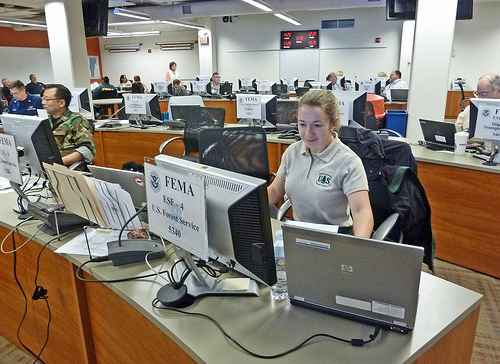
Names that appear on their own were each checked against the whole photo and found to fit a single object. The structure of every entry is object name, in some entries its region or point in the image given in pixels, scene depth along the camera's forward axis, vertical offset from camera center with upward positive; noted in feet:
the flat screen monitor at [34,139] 6.31 -1.05
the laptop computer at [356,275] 3.23 -1.68
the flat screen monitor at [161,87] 29.27 -1.32
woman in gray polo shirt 5.63 -1.50
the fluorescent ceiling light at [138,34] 46.34 +3.79
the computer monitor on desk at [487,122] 8.98 -1.24
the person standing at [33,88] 36.45 -1.61
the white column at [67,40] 20.89 +1.43
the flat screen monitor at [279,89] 28.19 -1.47
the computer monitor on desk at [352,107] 10.45 -1.00
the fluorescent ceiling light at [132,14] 31.65 +4.22
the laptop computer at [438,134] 10.43 -1.73
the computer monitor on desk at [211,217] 3.57 -1.32
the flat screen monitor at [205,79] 32.32 -0.89
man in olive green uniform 9.59 -1.28
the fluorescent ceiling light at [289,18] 34.55 +4.11
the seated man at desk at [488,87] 10.77 -0.57
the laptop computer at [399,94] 22.90 -1.55
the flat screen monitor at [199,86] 31.22 -1.36
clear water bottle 4.22 -2.19
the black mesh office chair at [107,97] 28.31 -1.92
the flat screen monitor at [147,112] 15.84 -1.65
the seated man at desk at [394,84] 24.40 -1.09
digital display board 39.96 +2.57
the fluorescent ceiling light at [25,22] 34.64 +3.99
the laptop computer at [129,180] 5.29 -1.42
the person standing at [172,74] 35.75 -0.55
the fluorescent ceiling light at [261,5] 27.86 +4.20
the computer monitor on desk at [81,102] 15.78 -1.28
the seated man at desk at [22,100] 18.51 -1.36
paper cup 9.95 -1.79
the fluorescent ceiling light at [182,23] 37.81 +4.03
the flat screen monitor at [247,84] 31.21 -1.24
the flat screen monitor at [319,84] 26.68 -1.16
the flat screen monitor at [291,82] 32.53 -1.19
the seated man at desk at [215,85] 32.19 -1.37
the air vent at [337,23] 38.58 +3.88
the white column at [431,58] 14.16 +0.24
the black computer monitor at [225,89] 31.37 -1.60
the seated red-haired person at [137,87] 29.60 -1.34
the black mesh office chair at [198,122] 12.87 -1.64
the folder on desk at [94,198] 4.97 -1.56
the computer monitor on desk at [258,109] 13.41 -1.33
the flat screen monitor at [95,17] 22.04 +2.68
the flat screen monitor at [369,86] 25.61 -1.25
